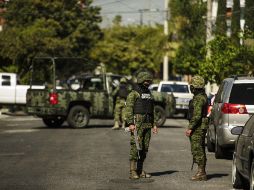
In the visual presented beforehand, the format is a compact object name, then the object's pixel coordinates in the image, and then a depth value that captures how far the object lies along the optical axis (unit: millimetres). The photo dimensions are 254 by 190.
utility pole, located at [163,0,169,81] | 73875
